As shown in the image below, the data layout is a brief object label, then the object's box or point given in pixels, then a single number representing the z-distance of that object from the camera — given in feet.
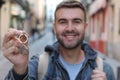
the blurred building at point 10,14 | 41.43
